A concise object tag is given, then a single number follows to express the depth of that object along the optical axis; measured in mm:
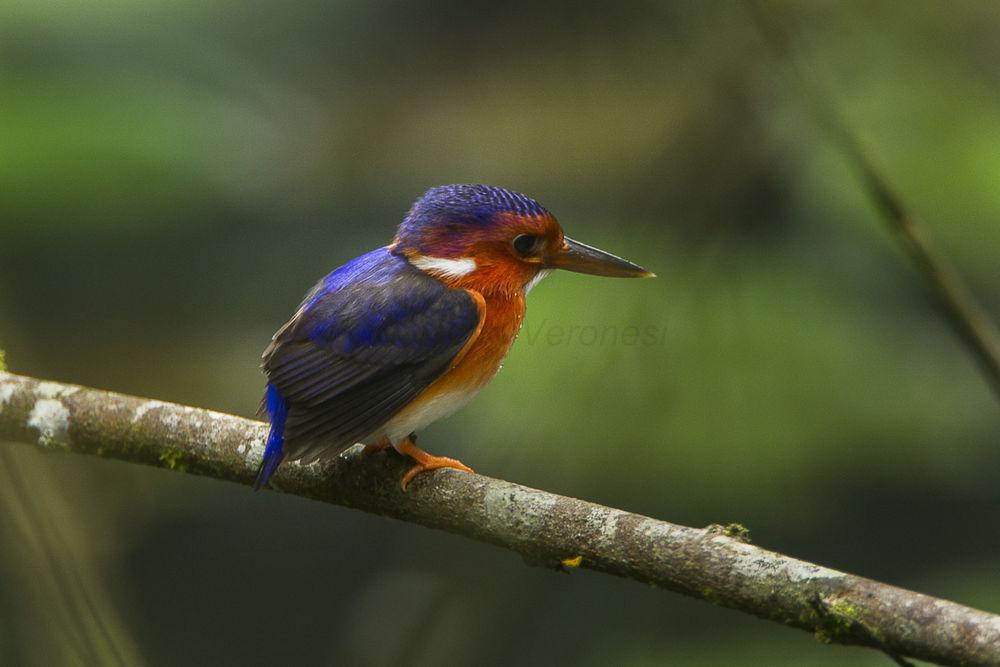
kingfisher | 3165
